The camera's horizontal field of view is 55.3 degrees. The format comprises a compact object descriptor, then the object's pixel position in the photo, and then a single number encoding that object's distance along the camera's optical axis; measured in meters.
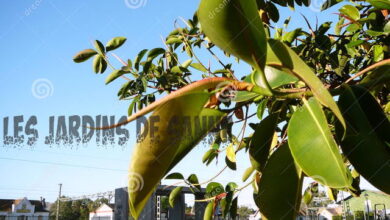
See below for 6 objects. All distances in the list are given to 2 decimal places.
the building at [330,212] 35.97
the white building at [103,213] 34.27
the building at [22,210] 37.53
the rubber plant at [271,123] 0.40
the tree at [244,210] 48.54
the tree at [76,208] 45.31
